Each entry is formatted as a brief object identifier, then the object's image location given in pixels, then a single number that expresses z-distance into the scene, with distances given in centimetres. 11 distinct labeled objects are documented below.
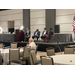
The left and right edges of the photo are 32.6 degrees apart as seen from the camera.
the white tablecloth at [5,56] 550
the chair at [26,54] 565
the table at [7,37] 1215
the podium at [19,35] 1209
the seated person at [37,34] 1145
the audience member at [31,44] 622
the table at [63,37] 1074
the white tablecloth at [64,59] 384
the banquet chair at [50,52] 536
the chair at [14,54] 536
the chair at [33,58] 441
